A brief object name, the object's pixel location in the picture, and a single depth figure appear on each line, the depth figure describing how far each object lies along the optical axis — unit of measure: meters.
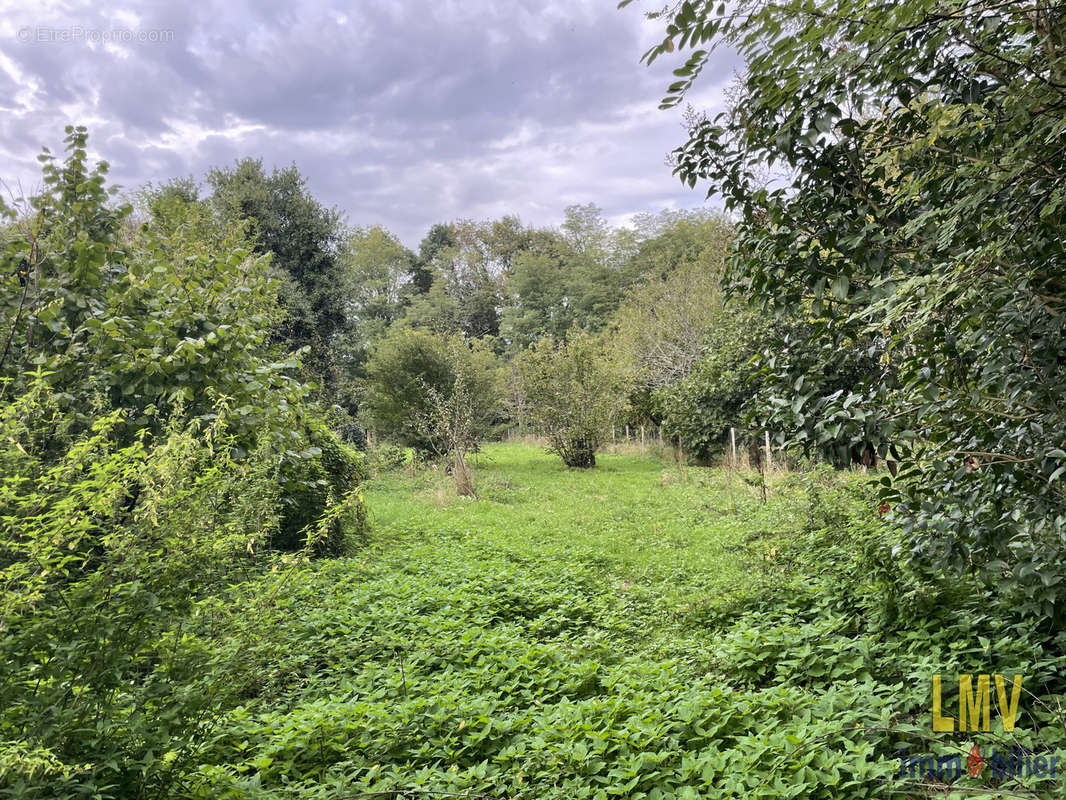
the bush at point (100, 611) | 1.96
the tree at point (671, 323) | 22.08
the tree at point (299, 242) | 19.55
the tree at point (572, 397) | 19.19
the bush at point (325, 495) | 7.78
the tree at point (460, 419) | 13.70
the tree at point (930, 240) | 2.19
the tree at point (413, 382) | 19.00
